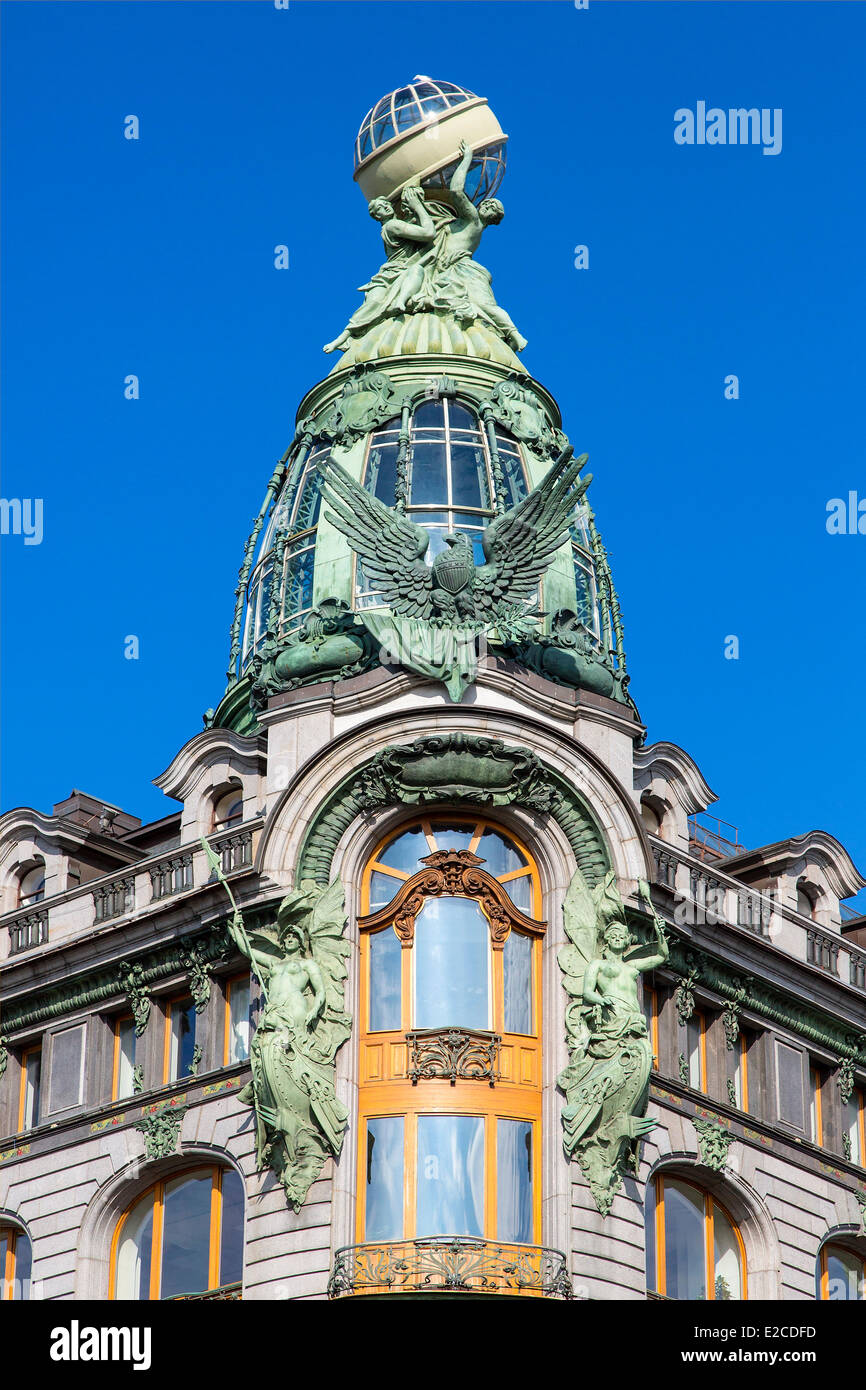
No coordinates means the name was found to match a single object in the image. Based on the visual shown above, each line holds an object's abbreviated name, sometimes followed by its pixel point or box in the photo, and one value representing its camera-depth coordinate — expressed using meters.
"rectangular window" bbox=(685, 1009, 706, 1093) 49.86
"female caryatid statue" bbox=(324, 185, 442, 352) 56.75
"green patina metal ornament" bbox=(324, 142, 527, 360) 56.59
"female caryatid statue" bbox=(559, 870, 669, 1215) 45.44
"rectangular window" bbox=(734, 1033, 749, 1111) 50.56
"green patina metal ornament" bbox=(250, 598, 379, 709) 49.91
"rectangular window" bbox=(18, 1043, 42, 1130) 50.84
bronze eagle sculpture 48.78
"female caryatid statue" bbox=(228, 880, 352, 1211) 45.00
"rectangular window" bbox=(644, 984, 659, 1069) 49.19
